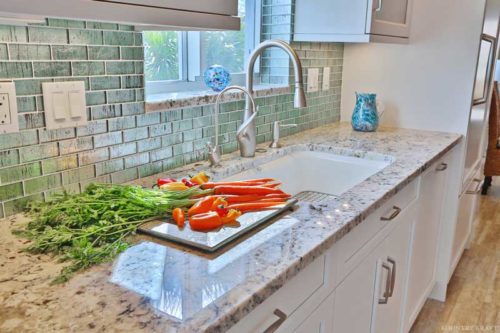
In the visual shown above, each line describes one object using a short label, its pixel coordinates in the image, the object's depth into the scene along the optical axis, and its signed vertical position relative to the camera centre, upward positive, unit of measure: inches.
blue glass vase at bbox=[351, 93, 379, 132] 89.4 -9.2
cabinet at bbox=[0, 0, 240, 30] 25.8 +3.2
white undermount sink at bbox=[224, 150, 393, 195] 70.8 -16.4
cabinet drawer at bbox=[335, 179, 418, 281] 46.1 -18.4
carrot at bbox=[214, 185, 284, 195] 46.8 -12.8
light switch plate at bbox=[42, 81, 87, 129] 42.5 -4.2
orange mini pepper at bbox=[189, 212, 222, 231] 39.2 -13.5
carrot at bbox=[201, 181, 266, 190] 47.5 -12.6
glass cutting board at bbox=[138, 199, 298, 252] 36.6 -14.1
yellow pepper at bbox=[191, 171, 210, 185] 48.9 -12.4
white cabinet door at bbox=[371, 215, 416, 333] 59.8 -29.2
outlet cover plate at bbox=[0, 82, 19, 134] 38.8 -4.1
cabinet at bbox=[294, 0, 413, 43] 74.5 +7.4
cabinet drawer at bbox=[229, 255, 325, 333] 31.9 -17.9
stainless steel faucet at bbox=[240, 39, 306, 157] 58.9 -4.7
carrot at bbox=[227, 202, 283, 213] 44.4 -13.7
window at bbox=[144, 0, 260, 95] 64.2 +1.4
